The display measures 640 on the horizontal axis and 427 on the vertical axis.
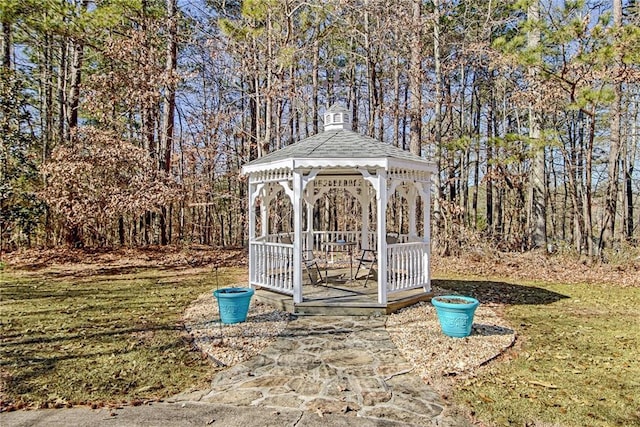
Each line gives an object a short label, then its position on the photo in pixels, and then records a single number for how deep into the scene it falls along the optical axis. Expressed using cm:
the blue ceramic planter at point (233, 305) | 569
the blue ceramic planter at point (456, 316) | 505
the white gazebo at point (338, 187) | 639
